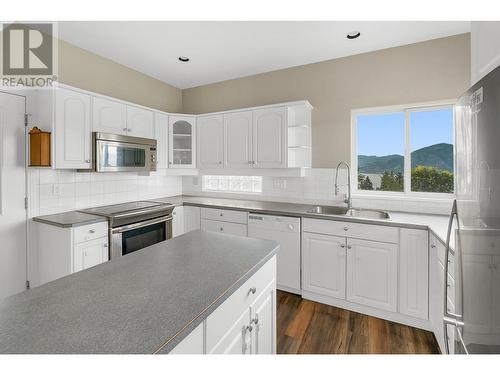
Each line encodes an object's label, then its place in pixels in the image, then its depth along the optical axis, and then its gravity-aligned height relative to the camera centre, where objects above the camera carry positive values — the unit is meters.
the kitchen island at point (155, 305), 0.67 -0.39
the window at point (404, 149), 2.68 +0.41
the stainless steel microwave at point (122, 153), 2.65 +0.39
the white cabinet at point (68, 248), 2.23 -0.56
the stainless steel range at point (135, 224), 2.50 -0.40
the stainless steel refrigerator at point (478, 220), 0.74 -0.11
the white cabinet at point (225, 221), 3.03 -0.42
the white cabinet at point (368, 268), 2.18 -0.77
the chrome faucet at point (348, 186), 2.93 +0.00
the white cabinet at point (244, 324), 0.85 -0.56
